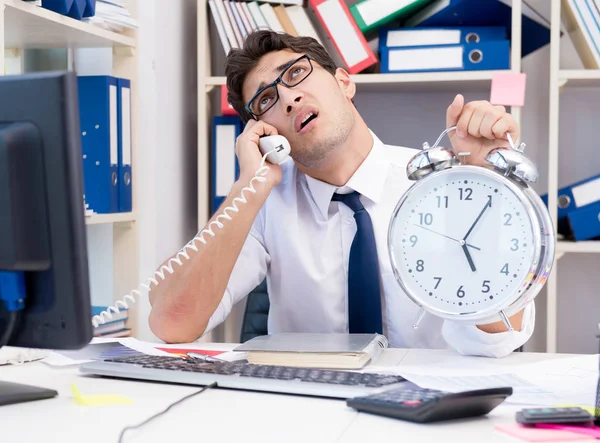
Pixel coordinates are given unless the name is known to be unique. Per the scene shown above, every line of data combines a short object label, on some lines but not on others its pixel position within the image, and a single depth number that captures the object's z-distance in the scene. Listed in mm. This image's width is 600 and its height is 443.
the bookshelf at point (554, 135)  2375
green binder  2461
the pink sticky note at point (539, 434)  859
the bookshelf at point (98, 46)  1858
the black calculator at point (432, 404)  909
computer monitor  976
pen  1301
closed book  1263
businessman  1687
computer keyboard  1072
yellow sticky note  1038
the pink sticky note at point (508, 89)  2400
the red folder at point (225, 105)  2572
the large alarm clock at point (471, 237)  1194
